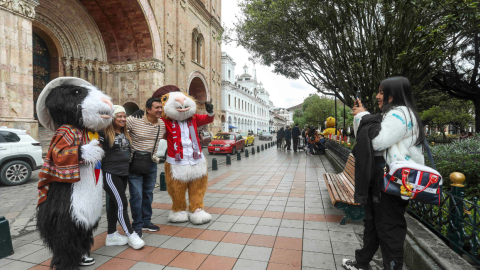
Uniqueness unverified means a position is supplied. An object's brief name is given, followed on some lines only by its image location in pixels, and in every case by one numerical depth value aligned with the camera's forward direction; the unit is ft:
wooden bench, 11.70
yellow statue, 56.93
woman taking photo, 6.66
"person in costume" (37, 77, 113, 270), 7.61
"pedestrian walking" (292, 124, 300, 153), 52.90
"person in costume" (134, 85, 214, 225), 11.84
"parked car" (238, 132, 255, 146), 79.91
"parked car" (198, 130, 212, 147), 64.40
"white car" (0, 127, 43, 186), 22.20
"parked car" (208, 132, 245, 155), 49.70
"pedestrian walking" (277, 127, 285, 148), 62.28
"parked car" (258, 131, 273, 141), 122.06
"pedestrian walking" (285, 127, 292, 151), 56.85
